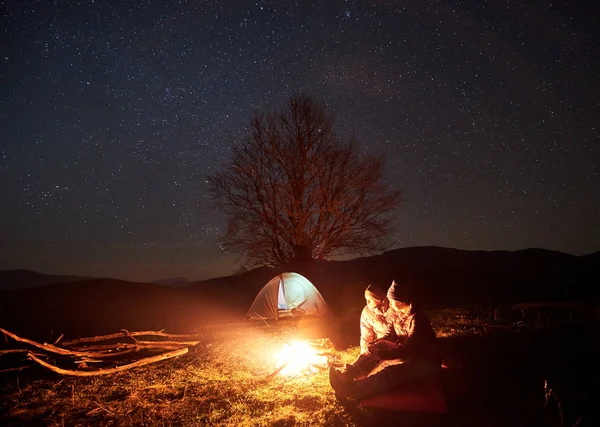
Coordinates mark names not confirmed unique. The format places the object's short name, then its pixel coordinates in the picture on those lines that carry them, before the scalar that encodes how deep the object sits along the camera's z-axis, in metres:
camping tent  12.98
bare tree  17.22
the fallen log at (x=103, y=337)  7.04
